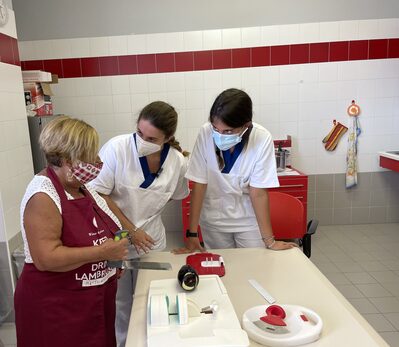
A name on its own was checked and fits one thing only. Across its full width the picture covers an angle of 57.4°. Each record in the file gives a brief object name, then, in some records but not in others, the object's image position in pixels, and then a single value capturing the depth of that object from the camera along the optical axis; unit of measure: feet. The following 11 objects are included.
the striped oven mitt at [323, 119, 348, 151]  12.62
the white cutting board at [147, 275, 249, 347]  3.05
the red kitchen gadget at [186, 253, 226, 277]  4.63
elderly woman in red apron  3.68
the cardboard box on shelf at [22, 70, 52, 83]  9.51
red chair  6.64
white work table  3.34
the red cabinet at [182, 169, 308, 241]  11.44
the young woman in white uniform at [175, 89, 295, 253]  5.55
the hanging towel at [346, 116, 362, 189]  12.62
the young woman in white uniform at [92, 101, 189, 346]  5.27
